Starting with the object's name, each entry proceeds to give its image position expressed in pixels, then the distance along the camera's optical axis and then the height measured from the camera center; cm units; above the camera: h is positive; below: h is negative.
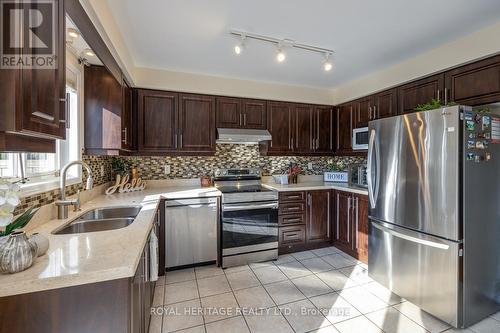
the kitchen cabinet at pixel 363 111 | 312 +74
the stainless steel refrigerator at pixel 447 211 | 176 -37
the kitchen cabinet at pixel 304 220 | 312 -74
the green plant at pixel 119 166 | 298 +0
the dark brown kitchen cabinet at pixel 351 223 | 284 -75
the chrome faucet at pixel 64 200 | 162 -24
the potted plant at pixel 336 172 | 359 -10
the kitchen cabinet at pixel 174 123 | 288 +54
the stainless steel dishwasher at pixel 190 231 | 261 -75
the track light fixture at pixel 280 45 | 209 +116
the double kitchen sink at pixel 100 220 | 159 -41
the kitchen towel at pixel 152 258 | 164 -65
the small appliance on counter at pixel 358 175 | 319 -14
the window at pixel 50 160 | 141 +4
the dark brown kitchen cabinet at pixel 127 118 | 241 +52
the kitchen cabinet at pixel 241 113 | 316 +72
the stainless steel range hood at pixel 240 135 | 304 +40
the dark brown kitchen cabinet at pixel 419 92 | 236 +78
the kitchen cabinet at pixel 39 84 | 80 +31
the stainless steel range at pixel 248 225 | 279 -73
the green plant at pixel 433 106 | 202 +52
